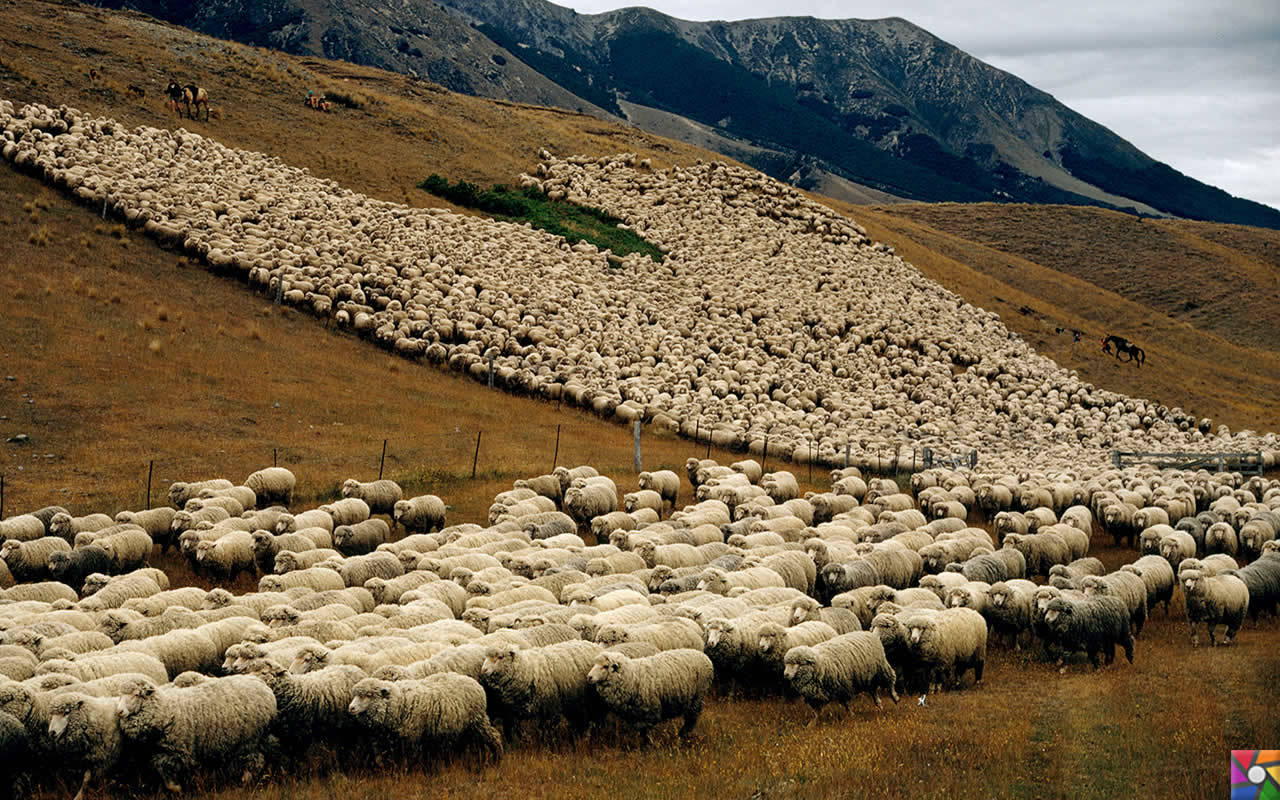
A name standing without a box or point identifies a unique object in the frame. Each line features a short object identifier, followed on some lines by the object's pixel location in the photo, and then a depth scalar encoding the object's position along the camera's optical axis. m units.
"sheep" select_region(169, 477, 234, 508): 19.98
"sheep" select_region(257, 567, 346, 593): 15.16
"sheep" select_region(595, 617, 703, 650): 12.46
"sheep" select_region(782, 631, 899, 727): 12.28
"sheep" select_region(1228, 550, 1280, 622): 17.06
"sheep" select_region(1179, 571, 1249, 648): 16.02
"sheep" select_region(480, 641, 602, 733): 11.04
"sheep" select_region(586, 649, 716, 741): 11.25
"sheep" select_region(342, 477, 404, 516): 21.33
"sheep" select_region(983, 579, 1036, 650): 15.37
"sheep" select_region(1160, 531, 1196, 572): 19.42
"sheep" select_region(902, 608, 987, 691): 13.52
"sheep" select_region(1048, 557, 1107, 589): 16.77
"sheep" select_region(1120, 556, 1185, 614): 17.38
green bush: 47.34
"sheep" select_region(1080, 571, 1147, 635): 15.66
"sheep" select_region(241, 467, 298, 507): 21.30
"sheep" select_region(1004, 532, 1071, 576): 19.73
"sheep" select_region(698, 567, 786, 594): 15.68
